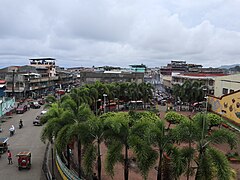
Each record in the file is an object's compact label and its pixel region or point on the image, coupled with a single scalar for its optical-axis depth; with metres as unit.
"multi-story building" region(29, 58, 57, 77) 56.14
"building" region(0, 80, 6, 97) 41.78
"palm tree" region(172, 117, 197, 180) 8.19
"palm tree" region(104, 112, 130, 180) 8.96
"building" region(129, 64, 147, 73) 79.83
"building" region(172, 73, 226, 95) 43.70
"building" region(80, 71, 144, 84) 50.92
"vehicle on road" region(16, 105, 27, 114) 32.28
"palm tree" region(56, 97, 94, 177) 10.26
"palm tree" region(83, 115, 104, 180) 9.77
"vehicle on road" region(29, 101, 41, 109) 37.36
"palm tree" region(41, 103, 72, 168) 11.70
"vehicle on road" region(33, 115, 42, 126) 24.68
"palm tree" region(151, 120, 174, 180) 8.39
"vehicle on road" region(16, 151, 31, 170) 13.53
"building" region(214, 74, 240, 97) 29.27
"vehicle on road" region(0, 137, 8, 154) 16.13
